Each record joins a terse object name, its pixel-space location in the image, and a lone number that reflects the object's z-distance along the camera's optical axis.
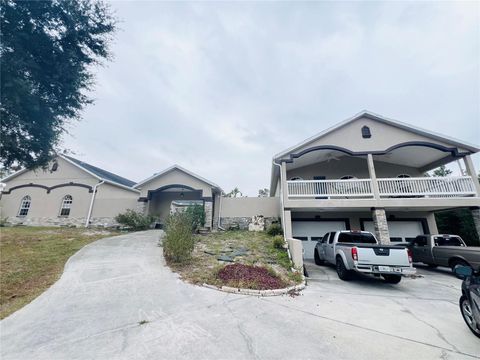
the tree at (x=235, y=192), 36.03
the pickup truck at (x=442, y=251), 7.98
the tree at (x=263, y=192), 36.85
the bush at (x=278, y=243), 9.84
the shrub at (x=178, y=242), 7.68
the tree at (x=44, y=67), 6.80
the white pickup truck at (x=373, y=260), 6.34
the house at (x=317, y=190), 11.23
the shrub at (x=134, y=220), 14.79
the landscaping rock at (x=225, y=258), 7.99
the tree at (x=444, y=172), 24.98
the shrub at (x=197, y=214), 13.86
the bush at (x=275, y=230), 12.62
